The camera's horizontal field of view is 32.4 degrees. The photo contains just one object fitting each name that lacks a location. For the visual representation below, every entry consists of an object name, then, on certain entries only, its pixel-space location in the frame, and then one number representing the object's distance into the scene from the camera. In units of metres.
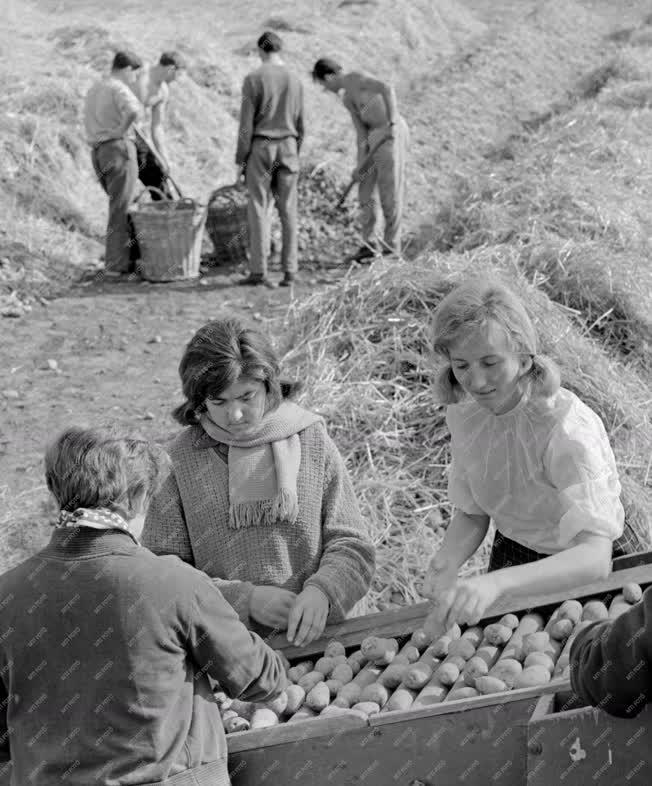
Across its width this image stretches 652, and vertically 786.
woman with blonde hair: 2.59
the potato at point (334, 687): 2.60
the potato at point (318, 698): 2.53
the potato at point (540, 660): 2.43
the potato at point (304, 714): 2.51
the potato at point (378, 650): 2.68
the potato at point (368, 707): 2.45
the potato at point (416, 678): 2.54
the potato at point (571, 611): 2.61
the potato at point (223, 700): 2.60
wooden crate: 2.17
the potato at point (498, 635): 2.63
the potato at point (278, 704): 2.54
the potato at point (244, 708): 2.58
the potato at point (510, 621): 2.70
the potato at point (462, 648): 2.62
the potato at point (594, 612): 2.57
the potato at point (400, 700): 2.44
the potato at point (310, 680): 2.64
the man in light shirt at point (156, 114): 9.34
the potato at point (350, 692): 2.54
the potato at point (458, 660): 2.57
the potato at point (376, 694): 2.52
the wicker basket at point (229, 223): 9.44
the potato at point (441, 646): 2.66
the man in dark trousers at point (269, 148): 8.50
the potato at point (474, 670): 2.47
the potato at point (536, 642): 2.51
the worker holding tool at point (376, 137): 9.19
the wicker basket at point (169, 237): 8.71
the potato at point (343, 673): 2.65
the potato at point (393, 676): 2.58
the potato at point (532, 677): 2.31
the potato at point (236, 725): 2.48
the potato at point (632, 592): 2.59
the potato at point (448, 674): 2.52
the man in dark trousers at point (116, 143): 8.71
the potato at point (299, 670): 2.73
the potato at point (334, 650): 2.78
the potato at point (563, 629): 2.57
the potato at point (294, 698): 2.57
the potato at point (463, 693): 2.38
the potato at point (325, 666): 2.73
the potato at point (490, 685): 2.36
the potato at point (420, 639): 2.68
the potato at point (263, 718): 2.48
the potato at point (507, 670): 2.41
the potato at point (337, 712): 2.24
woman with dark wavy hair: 2.95
